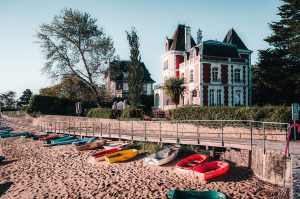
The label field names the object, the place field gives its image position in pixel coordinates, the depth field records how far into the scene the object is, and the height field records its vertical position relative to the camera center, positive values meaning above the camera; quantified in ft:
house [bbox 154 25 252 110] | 119.65 +14.25
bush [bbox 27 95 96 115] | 126.52 +0.37
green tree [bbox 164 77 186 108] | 104.73 +7.66
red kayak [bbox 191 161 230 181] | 40.24 -10.36
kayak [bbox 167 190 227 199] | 28.15 -9.64
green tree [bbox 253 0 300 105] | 98.53 +18.68
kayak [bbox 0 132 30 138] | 103.28 -11.62
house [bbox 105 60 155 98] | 179.88 +16.64
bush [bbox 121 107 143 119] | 97.21 -2.62
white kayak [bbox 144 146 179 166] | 49.14 -9.87
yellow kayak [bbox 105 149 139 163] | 54.15 -10.67
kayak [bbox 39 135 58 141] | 87.20 -10.66
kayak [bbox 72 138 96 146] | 73.01 -10.28
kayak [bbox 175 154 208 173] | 44.09 -10.31
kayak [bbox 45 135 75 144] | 79.88 -10.55
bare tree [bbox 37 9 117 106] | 120.06 +28.24
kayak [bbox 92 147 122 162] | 56.34 -10.88
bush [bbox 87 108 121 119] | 102.58 -2.85
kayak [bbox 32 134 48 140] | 90.94 -10.95
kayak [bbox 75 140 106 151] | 67.92 -10.43
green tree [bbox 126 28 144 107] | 101.96 +10.20
